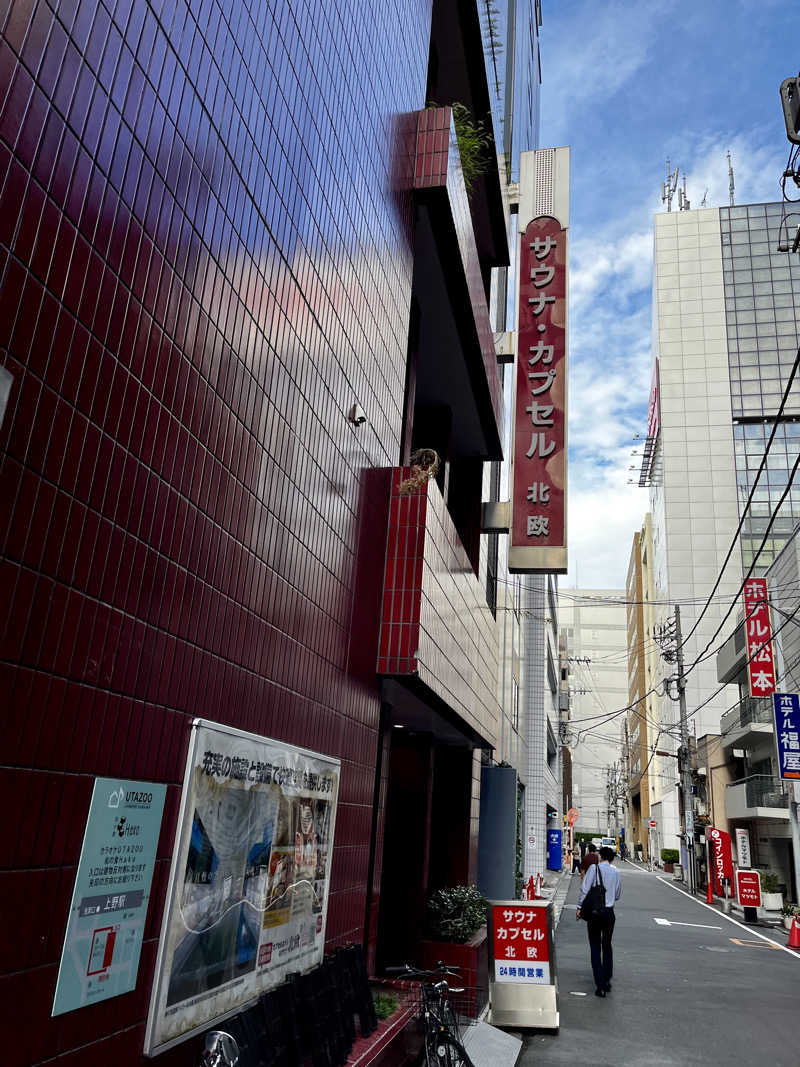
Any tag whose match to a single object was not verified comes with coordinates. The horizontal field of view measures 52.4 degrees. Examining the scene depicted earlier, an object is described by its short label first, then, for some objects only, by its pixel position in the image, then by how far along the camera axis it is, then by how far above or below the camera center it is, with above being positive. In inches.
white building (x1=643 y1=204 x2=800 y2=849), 2365.9 +1298.0
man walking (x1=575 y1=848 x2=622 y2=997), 444.5 -46.3
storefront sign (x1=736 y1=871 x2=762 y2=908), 942.4 -44.7
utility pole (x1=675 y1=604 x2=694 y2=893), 1387.8 +100.9
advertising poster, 144.8 -13.3
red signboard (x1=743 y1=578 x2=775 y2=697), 1258.0 +294.0
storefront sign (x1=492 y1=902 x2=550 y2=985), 367.9 -46.6
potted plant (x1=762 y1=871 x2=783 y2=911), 1098.7 -54.5
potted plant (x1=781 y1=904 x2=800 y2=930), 893.8 -63.4
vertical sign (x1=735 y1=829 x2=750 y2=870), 1096.7 +2.1
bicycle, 226.4 -53.4
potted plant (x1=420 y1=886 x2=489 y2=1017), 360.8 -47.8
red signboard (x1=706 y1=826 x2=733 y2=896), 1158.6 -7.7
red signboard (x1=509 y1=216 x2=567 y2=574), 519.5 +249.4
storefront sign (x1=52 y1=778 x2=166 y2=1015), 116.6 -12.8
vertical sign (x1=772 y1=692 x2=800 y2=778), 936.9 +120.8
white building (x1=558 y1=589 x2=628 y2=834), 4665.4 +801.1
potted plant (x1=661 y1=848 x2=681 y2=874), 2253.9 -37.9
